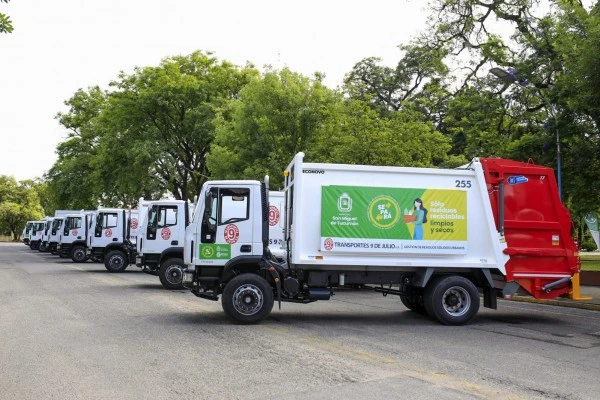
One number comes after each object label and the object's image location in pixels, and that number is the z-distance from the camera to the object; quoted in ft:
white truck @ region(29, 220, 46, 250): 175.44
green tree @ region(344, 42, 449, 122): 122.50
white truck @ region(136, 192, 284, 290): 64.69
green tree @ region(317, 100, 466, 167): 69.46
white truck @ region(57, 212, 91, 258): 109.09
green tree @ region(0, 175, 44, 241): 338.34
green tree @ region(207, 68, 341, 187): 82.79
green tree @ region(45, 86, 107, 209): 146.61
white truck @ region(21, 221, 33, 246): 206.57
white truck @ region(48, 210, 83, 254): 129.82
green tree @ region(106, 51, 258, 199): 118.52
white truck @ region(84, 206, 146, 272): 86.07
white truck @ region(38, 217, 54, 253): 147.47
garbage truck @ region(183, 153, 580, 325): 36.99
